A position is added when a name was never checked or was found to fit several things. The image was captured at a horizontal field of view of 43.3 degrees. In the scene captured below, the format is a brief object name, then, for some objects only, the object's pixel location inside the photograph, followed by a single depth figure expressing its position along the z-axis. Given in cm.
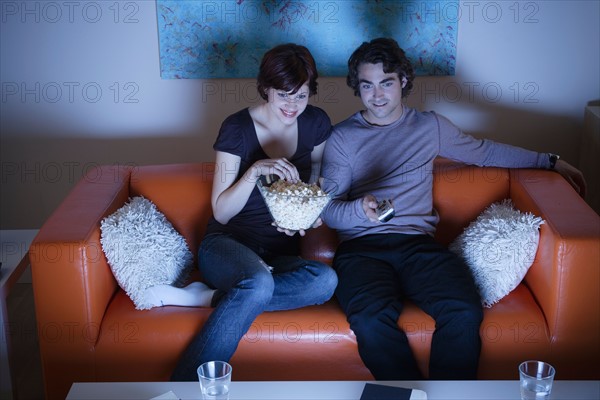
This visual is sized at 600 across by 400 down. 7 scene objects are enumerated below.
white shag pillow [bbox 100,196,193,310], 221
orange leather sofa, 209
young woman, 208
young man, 211
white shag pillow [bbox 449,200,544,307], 222
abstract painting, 289
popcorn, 208
